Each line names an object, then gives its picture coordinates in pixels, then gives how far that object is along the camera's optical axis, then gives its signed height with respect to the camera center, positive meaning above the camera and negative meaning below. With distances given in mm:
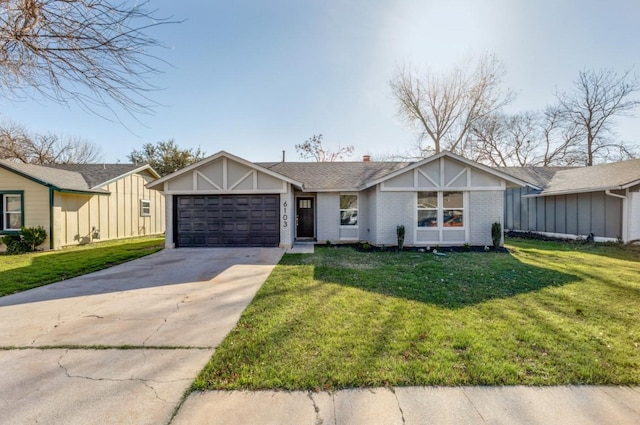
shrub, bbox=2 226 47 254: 11336 -1130
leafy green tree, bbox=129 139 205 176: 28266 +5810
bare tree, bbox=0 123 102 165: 25062 +6799
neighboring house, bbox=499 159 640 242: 11930 +454
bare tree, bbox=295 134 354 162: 29822 +6483
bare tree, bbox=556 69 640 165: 23922 +9146
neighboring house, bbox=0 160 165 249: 12148 +554
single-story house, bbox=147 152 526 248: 11648 +372
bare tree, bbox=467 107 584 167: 27031 +7017
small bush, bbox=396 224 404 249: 11422 -958
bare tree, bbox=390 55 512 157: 23656 +9915
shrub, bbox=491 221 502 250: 11266 -914
